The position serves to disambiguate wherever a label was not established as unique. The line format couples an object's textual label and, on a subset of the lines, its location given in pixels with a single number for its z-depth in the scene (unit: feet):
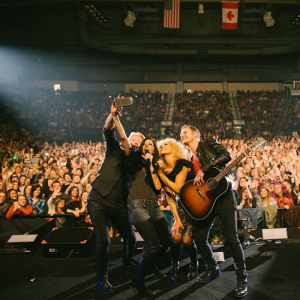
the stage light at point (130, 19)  62.13
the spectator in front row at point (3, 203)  17.14
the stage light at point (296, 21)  61.48
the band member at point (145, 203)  9.02
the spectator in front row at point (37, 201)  17.48
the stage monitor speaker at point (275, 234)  13.02
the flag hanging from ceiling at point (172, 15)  50.00
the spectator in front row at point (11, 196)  17.57
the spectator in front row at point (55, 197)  16.83
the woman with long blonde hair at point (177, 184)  9.73
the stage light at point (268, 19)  60.66
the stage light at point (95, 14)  59.65
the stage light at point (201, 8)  59.67
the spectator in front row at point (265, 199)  16.53
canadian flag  54.54
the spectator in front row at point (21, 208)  16.12
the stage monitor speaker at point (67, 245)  12.40
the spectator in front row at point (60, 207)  16.14
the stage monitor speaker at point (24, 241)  13.08
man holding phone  9.42
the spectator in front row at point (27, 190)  17.93
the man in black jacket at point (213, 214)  9.14
